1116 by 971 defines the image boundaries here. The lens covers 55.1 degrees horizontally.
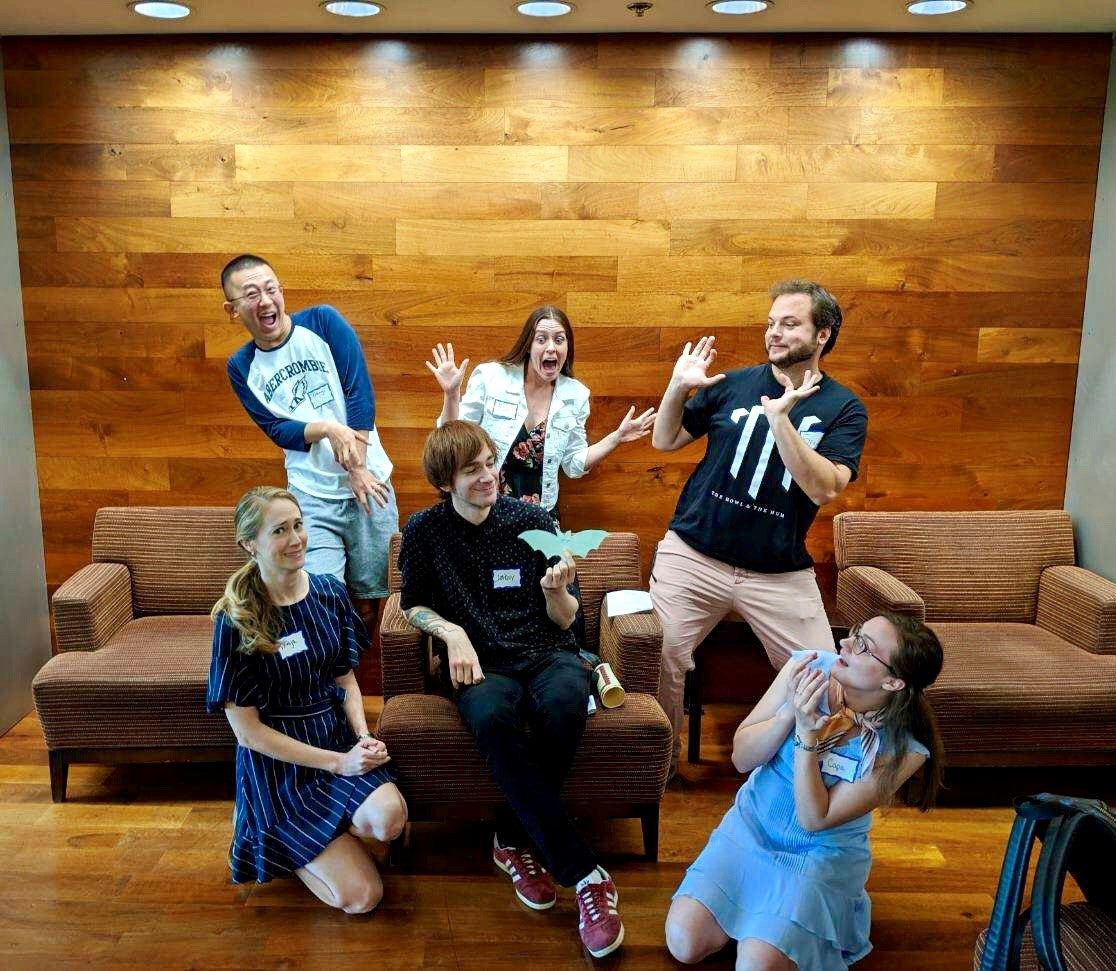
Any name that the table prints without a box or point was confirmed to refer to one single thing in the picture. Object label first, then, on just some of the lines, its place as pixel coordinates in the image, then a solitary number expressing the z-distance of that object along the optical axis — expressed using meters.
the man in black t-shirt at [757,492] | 3.39
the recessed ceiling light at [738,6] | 3.55
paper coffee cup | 3.08
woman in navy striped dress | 2.86
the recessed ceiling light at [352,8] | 3.56
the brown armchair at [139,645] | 3.38
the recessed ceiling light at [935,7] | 3.55
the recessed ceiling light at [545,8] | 3.56
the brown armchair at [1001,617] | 3.43
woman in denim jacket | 3.73
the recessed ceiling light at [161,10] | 3.57
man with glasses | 3.63
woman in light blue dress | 2.49
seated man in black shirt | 2.89
